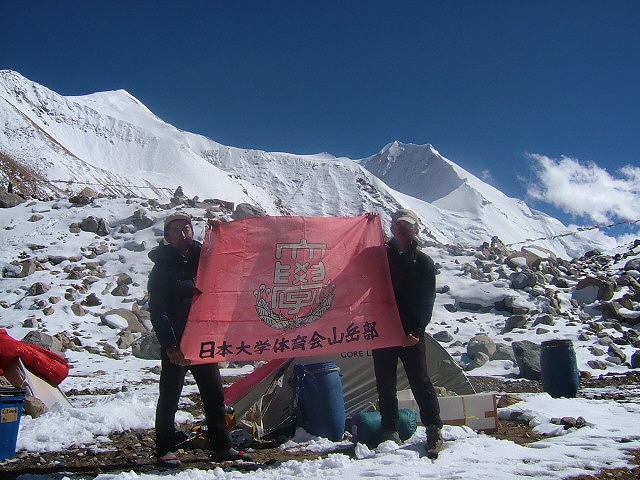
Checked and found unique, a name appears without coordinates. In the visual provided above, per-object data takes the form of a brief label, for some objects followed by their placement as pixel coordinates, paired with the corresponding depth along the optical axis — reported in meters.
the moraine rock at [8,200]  24.39
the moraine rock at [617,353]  12.98
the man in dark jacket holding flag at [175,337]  4.48
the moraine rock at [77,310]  16.20
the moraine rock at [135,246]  21.17
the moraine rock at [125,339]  14.60
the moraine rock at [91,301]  17.11
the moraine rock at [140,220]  23.45
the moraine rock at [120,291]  18.03
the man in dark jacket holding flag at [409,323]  4.66
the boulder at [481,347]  13.47
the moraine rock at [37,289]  16.89
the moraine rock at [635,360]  12.42
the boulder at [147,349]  13.85
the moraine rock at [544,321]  16.30
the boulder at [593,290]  18.42
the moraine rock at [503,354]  13.22
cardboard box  5.42
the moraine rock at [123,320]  15.82
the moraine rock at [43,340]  12.72
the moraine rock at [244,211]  27.32
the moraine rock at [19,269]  18.02
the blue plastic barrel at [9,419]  4.55
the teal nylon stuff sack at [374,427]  4.75
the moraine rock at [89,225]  22.56
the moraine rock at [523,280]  19.67
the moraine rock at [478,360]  13.02
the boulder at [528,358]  11.25
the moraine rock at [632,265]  22.91
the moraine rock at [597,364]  12.19
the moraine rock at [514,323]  16.17
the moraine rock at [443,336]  15.28
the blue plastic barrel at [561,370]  7.71
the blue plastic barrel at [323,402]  5.16
